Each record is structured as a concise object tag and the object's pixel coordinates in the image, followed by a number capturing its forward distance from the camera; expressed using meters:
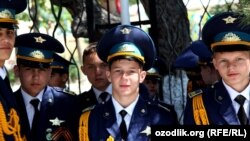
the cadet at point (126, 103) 4.95
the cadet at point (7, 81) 4.85
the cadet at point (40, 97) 5.37
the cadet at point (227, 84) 4.84
